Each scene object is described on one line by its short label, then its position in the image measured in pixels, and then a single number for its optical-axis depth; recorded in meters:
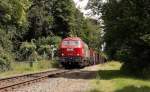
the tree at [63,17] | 79.31
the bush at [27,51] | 59.81
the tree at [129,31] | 30.98
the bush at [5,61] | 41.10
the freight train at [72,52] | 46.41
